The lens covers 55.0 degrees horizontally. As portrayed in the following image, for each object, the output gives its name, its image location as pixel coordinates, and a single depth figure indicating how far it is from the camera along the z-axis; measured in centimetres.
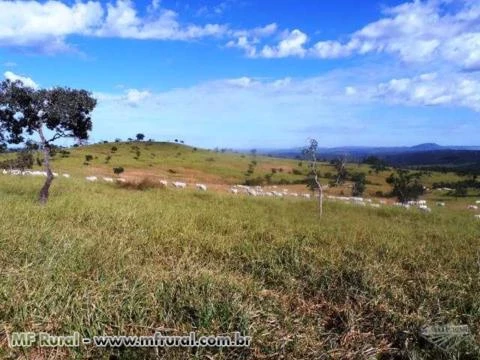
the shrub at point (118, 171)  5949
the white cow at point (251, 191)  4838
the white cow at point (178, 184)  4594
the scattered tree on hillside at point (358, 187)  6298
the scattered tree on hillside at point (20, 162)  3797
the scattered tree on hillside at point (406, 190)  6216
